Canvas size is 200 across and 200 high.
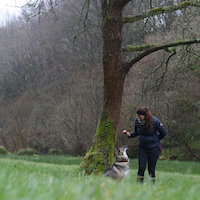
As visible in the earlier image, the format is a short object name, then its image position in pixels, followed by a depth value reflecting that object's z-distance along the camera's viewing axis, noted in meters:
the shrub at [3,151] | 30.19
